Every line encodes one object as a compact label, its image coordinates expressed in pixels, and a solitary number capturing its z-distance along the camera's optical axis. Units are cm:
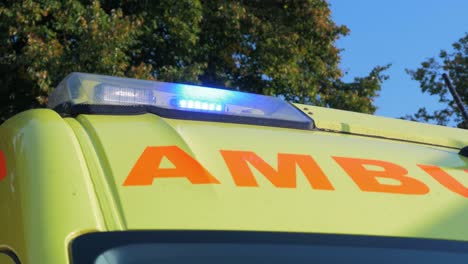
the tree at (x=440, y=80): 1758
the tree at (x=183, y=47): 865
